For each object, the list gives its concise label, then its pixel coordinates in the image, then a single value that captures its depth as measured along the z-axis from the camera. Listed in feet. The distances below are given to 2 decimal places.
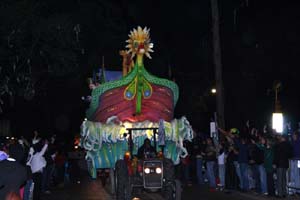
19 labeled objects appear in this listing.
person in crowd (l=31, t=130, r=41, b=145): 59.57
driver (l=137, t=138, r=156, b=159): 56.85
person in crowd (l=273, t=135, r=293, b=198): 59.67
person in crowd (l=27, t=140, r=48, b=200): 57.72
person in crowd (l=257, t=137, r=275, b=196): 61.36
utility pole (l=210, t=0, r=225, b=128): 87.20
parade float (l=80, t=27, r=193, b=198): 71.97
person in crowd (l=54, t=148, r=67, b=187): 87.45
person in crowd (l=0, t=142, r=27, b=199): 29.32
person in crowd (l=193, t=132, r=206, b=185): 82.38
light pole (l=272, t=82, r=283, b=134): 76.37
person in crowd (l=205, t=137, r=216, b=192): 76.64
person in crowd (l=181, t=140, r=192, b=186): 84.58
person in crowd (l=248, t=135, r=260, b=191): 65.41
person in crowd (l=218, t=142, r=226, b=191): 73.97
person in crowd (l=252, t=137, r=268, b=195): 64.08
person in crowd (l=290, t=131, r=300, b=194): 58.39
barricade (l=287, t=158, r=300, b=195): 58.23
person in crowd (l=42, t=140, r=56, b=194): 70.13
